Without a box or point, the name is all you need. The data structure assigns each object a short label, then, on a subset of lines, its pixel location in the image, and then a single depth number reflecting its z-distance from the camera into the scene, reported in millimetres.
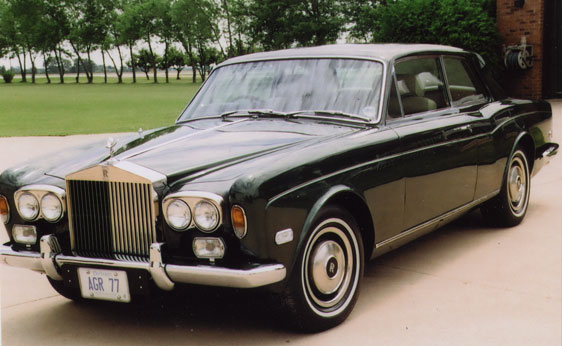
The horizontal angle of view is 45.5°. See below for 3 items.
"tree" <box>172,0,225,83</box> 67000
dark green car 3324
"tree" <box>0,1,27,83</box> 69688
